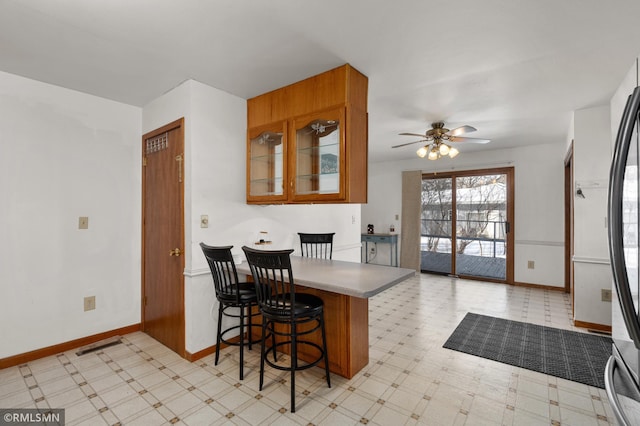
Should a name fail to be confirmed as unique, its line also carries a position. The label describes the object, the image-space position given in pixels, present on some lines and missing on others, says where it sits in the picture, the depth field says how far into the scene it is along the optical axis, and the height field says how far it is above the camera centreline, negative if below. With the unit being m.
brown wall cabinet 2.33 +0.64
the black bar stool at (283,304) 1.95 -0.64
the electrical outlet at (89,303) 2.91 -0.88
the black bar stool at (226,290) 2.27 -0.63
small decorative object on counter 3.11 -0.26
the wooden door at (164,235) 2.75 -0.21
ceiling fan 3.71 +0.95
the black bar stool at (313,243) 3.63 -0.35
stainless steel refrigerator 0.78 -0.08
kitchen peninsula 2.19 -0.76
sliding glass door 5.50 -0.19
